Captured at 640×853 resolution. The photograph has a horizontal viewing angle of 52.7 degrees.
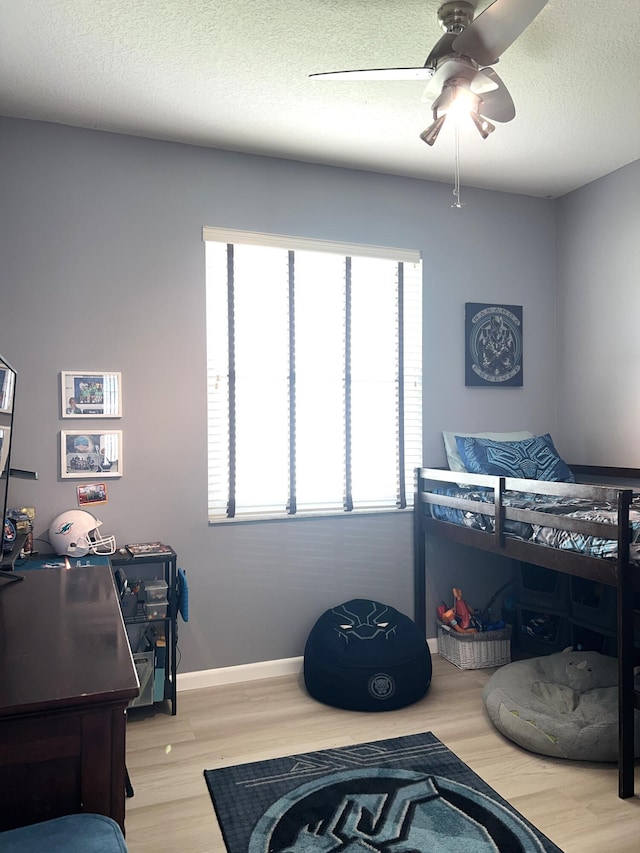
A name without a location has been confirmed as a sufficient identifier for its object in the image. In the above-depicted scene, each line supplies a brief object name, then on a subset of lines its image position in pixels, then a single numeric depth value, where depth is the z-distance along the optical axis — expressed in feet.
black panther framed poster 12.25
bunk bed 7.22
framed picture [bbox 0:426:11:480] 6.60
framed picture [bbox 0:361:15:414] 6.69
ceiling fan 5.96
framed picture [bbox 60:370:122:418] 9.65
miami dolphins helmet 9.06
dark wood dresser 3.46
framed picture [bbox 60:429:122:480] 9.63
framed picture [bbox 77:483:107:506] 9.70
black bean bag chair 9.39
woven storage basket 11.10
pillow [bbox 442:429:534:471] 11.76
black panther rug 6.36
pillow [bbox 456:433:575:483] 11.03
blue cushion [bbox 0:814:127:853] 3.28
